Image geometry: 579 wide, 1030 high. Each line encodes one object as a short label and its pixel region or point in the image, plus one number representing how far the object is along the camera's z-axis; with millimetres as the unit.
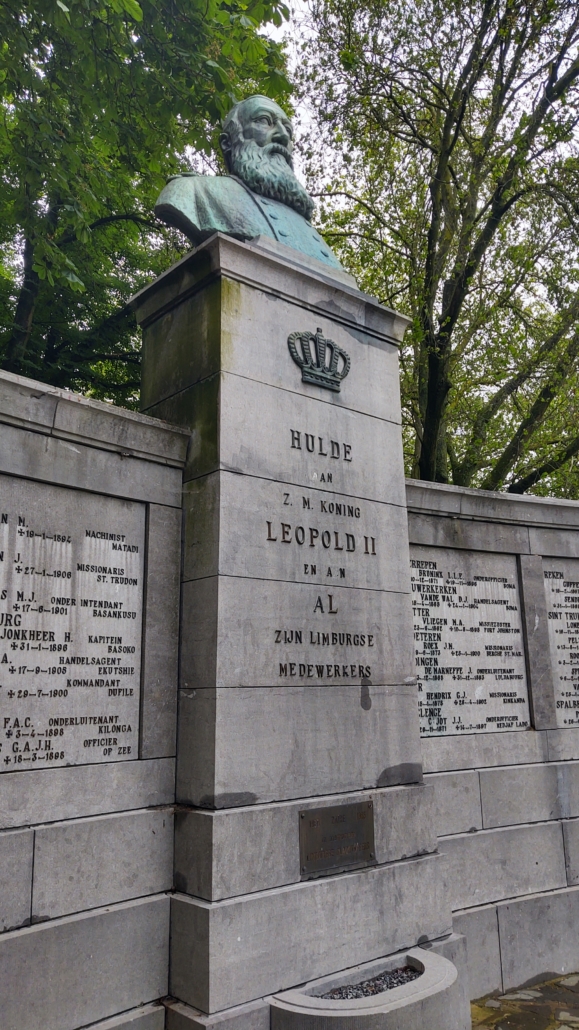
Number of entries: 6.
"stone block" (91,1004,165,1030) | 4152
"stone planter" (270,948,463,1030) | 4141
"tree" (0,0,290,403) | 7359
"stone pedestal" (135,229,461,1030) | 4520
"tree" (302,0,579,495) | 11172
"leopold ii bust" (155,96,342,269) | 5797
